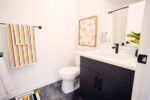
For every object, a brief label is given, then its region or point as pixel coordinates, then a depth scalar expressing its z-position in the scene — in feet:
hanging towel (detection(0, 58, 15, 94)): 4.11
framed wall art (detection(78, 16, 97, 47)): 5.87
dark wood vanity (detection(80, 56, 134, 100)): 2.99
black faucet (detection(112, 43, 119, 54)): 4.58
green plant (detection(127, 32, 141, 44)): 3.89
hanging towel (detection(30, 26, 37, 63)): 5.12
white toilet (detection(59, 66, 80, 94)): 5.20
